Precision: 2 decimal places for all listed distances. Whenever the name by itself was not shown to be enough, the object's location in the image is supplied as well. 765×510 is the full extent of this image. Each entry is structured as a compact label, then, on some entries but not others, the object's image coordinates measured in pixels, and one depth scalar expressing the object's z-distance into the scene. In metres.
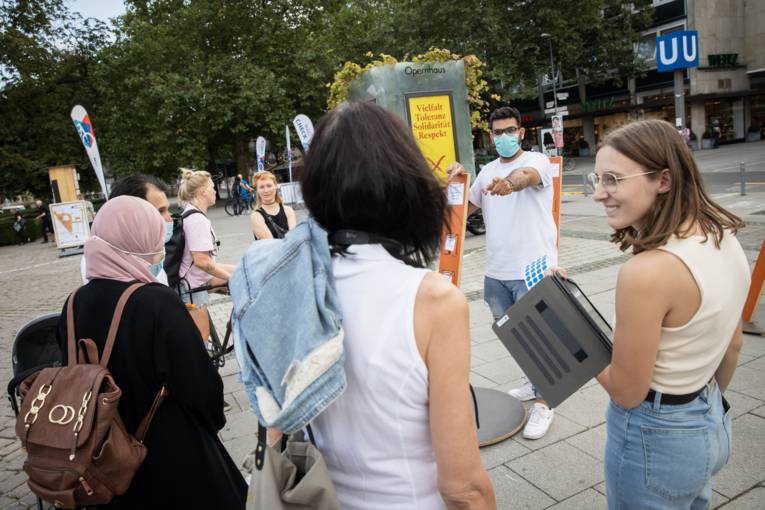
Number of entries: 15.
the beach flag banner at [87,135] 7.50
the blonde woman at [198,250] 4.32
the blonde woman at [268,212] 5.13
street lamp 28.07
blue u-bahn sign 15.24
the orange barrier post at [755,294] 4.82
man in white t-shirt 3.44
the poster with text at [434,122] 4.74
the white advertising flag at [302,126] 15.66
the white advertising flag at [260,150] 21.52
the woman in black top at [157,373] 2.03
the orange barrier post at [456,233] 3.39
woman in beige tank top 1.43
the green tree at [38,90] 24.38
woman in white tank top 1.18
